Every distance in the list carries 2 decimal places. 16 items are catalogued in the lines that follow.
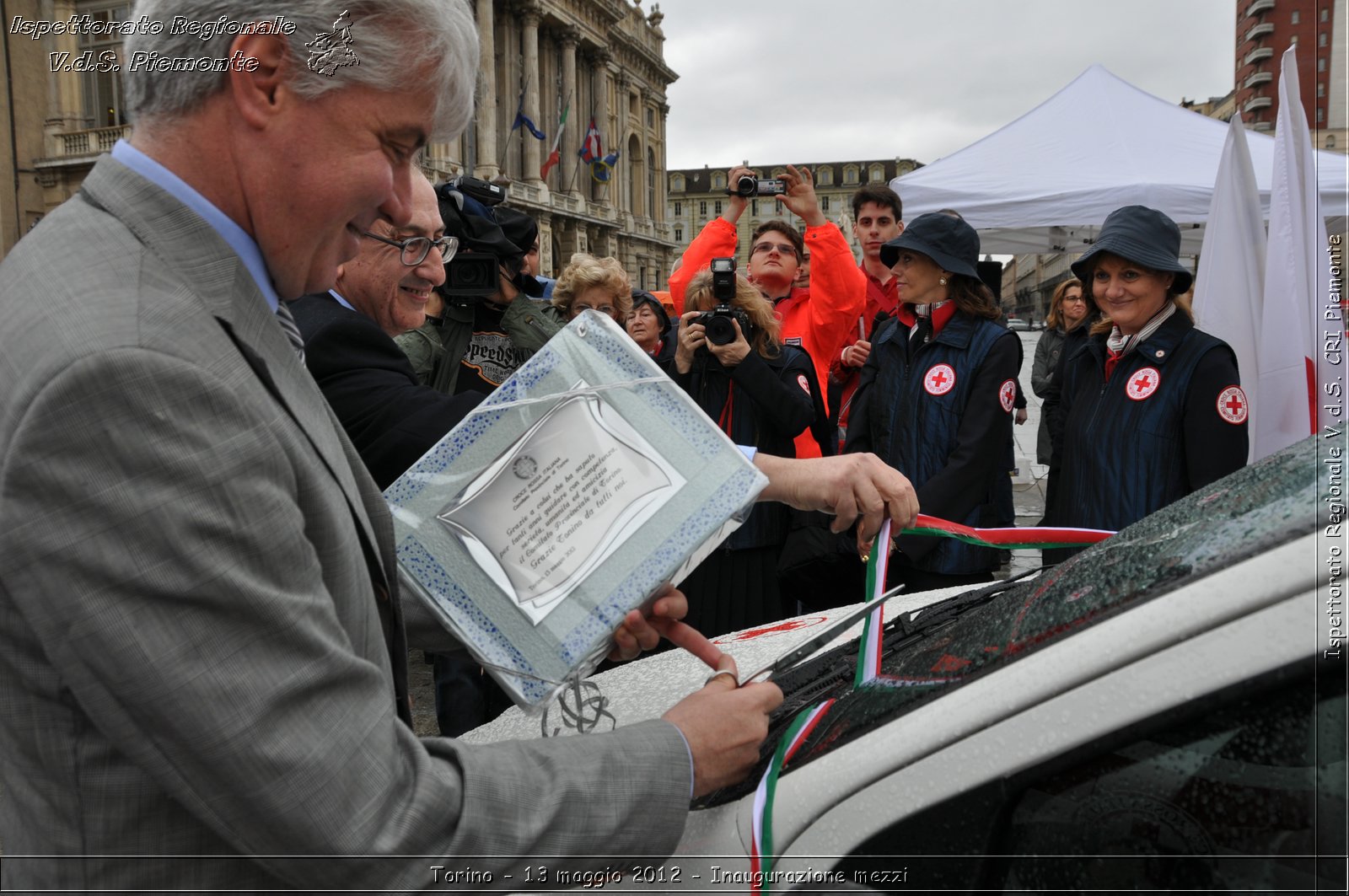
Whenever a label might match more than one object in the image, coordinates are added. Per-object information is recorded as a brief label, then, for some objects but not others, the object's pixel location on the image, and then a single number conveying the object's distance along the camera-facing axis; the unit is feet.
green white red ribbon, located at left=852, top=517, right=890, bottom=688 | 4.72
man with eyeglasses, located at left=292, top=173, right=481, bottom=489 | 6.20
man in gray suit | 2.95
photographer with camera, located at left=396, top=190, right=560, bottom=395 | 11.34
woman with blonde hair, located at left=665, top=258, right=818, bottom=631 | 12.13
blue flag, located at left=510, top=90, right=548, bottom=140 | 111.12
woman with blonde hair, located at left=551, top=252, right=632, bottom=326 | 15.19
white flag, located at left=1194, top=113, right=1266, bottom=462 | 13.33
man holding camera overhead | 15.40
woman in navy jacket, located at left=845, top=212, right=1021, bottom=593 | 11.51
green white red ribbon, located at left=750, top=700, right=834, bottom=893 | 3.79
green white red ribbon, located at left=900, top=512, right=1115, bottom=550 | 5.89
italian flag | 110.97
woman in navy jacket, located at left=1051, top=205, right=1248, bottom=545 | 10.32
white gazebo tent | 21.68
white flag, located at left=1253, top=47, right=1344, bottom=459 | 11.85
